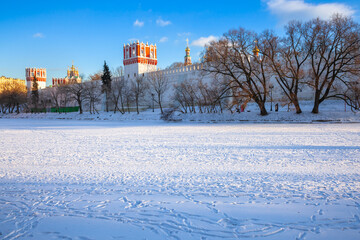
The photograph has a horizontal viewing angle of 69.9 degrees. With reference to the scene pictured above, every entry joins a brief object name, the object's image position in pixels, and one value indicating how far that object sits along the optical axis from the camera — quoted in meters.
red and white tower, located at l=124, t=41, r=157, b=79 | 45.50
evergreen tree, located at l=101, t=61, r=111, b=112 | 37.64
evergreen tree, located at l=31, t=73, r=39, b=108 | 49.75
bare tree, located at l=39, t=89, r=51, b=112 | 49.74
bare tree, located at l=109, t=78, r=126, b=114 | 33.88
